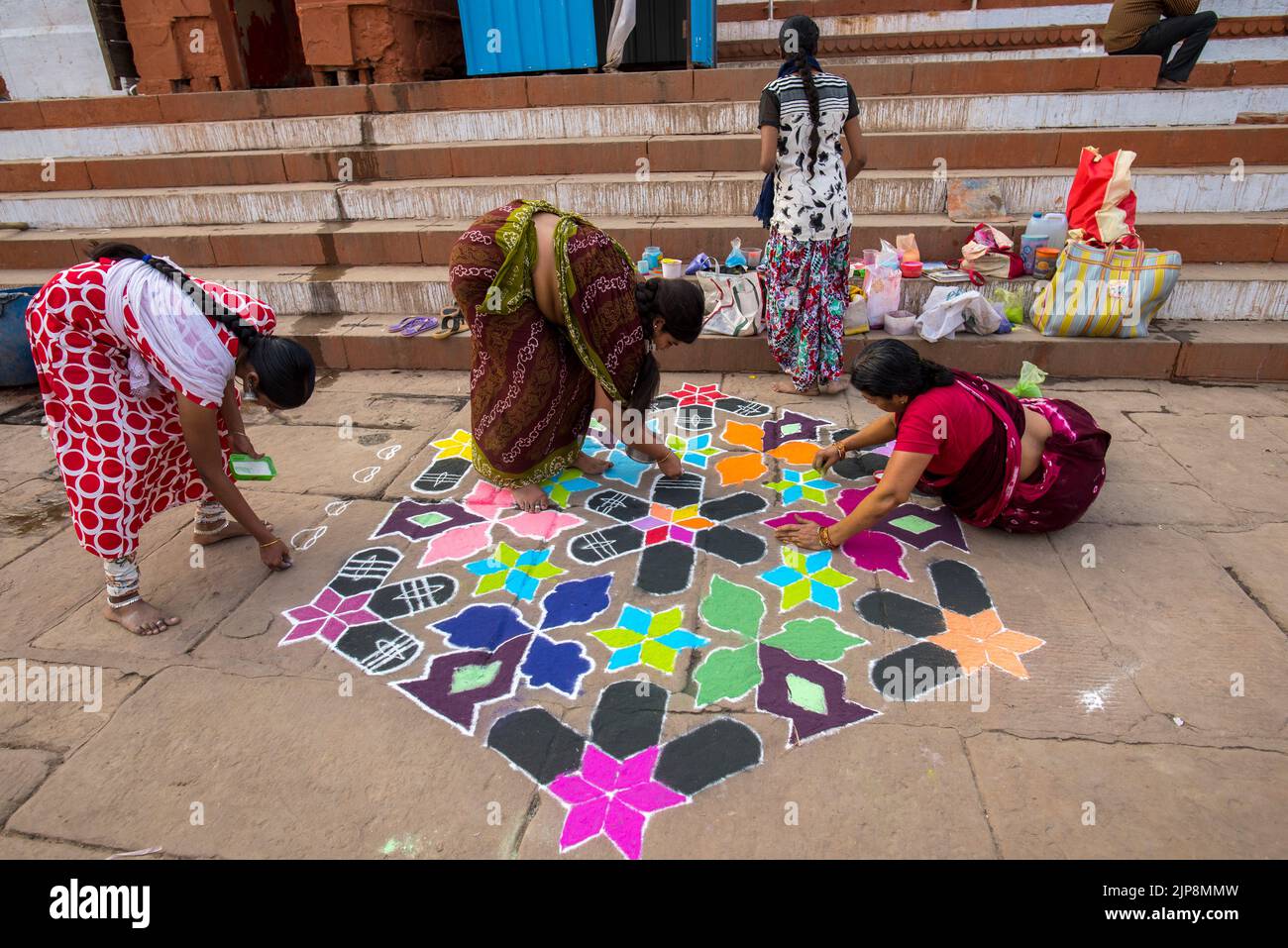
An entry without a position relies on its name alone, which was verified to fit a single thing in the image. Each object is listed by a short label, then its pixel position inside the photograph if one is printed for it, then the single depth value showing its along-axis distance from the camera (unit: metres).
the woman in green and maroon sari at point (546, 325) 2.79
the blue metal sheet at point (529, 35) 6.47
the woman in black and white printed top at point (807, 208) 3.61
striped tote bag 4.09
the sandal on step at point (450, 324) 4.81
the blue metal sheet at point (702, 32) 6.40
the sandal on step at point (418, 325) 4.88
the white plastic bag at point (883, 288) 4.48
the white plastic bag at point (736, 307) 4.52
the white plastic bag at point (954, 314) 4.32
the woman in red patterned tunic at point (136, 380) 2.27
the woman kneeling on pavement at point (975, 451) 2.55
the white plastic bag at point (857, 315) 4.47
